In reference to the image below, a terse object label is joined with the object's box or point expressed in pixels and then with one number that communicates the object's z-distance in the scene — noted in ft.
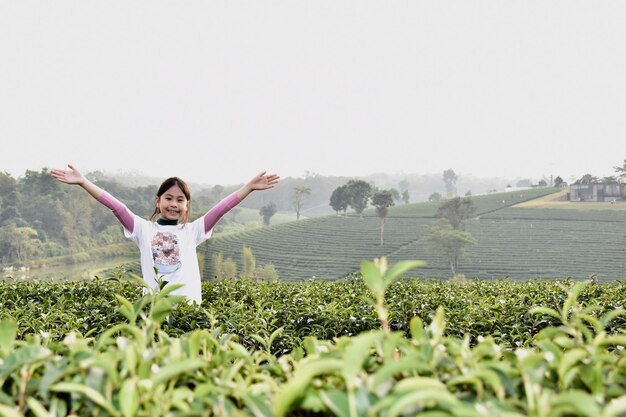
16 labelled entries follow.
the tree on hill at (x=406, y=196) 357.20
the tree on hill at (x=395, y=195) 349.78
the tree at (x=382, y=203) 268.62
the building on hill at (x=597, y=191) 272.92
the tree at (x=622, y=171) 288.26
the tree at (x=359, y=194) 291.17
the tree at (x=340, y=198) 289.74
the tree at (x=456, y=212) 262.47
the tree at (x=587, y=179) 277.42
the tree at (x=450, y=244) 243.60
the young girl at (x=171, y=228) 13.84
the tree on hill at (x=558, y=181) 302.12
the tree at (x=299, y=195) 346.85
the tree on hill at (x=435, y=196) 358.41
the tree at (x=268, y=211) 340.59
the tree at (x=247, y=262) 239.48
